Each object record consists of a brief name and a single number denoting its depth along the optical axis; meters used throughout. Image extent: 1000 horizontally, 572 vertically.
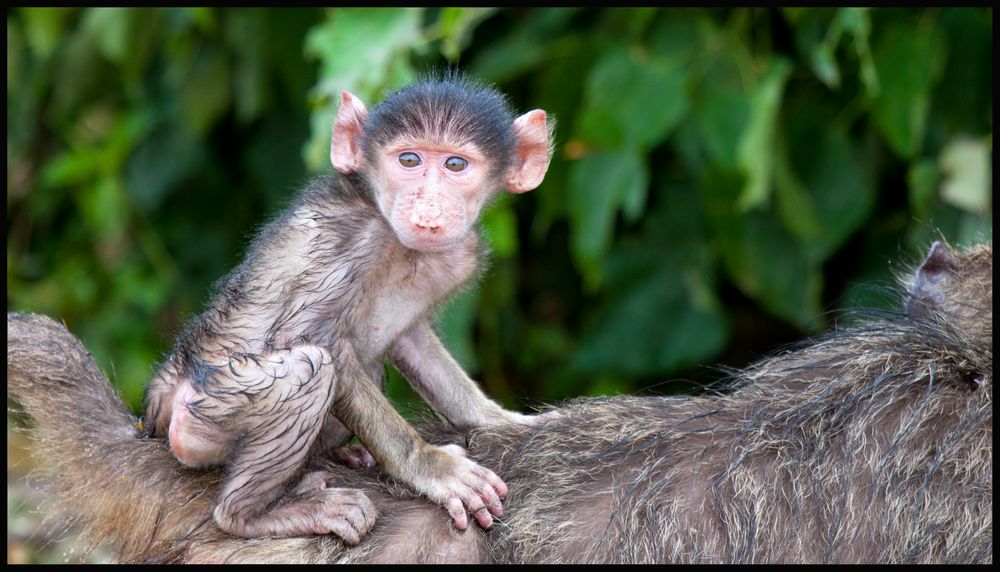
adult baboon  5.41
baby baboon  5.38
